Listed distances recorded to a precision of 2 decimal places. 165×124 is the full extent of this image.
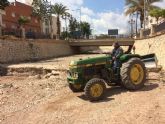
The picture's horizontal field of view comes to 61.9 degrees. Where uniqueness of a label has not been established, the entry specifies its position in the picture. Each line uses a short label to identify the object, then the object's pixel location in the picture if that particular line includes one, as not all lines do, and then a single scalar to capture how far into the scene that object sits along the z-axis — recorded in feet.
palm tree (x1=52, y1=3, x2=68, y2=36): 97.84
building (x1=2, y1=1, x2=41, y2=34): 85.39
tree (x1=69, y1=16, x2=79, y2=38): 119.52
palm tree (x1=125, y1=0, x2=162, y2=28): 73.93
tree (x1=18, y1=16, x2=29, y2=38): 77.63
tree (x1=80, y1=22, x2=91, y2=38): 130.62
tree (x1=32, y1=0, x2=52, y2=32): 91.27
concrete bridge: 73.40
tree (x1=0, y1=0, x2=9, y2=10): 47.22
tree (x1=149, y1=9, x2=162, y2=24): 64.91
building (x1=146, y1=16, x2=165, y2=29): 92.41
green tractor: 16.95
